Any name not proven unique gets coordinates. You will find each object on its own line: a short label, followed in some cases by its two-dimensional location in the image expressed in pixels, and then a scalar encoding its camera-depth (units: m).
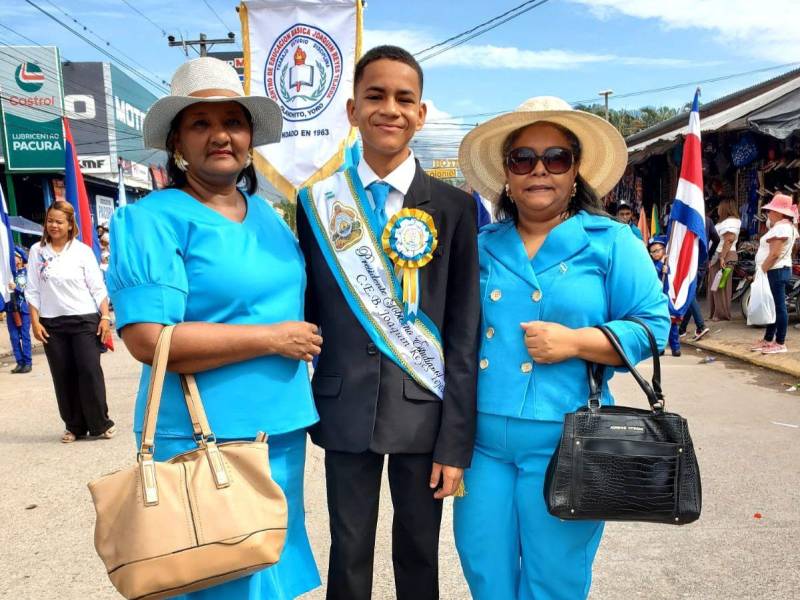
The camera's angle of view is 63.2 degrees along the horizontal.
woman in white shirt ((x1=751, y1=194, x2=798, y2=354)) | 7.37
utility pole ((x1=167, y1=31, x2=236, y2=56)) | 20.09
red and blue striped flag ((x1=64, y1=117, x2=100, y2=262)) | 7.87
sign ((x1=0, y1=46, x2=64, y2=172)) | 21.56
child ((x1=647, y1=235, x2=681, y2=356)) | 9.01
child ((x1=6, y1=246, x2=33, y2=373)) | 8.30
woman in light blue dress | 1.69
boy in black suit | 1.92
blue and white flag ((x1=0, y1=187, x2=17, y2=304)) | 7.46
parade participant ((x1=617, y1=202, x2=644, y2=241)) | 9.41
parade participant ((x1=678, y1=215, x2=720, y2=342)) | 8.85
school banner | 4.46
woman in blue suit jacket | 1.89
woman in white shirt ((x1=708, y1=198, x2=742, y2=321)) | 9.67
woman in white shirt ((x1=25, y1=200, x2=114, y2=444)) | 5.16
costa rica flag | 7.07
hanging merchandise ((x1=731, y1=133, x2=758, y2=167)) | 10.58
